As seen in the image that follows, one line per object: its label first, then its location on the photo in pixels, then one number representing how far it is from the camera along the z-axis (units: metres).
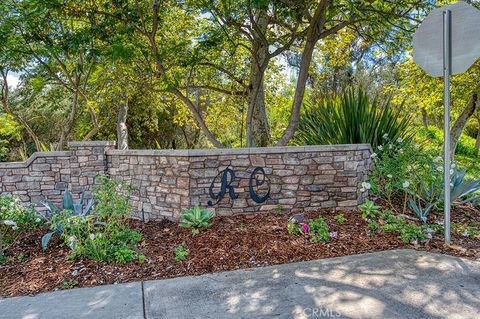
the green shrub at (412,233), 3.78
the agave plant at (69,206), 4.19
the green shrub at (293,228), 3.95
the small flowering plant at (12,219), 3.89
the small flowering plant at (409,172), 4.50
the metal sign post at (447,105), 3.39
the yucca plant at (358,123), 5.59
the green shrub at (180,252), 3.43
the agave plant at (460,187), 4.82
